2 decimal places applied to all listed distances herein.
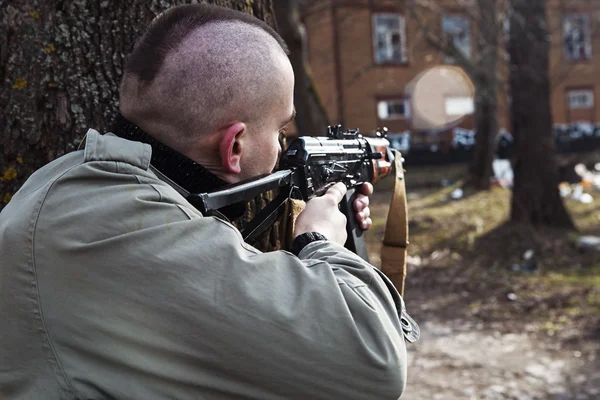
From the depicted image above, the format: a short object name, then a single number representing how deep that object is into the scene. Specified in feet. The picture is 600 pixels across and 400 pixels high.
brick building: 74.43
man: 4.37
